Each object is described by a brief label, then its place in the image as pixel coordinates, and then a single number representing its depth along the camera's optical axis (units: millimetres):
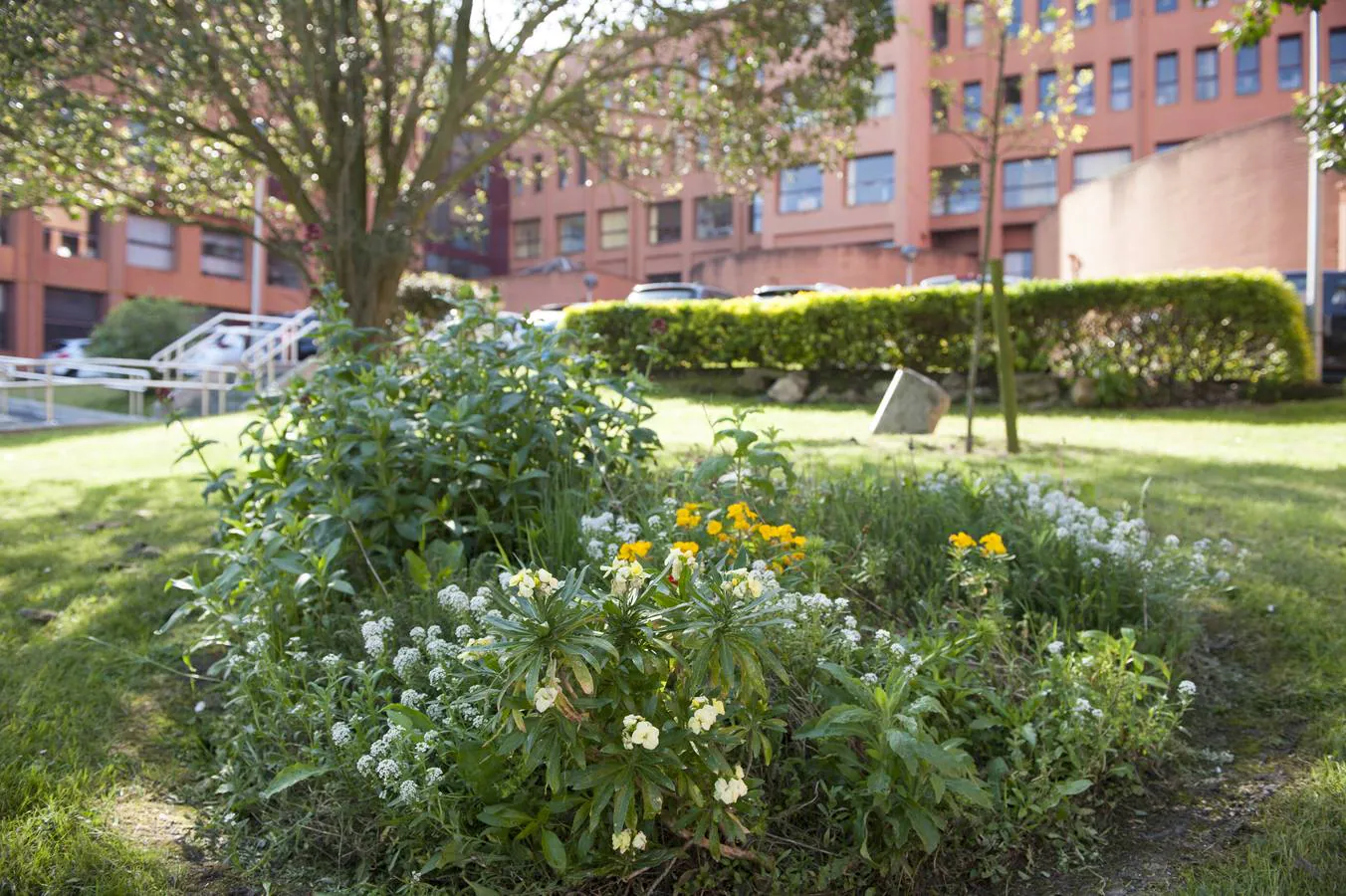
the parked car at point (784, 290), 21406
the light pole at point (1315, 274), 13234
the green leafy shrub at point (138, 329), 19906
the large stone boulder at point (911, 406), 8734
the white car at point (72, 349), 26061
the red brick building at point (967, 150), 30547
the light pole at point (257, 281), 23597
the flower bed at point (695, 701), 2043
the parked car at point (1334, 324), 13898
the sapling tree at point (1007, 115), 7629
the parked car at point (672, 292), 24172
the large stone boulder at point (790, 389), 12438
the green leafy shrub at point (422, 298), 16859
